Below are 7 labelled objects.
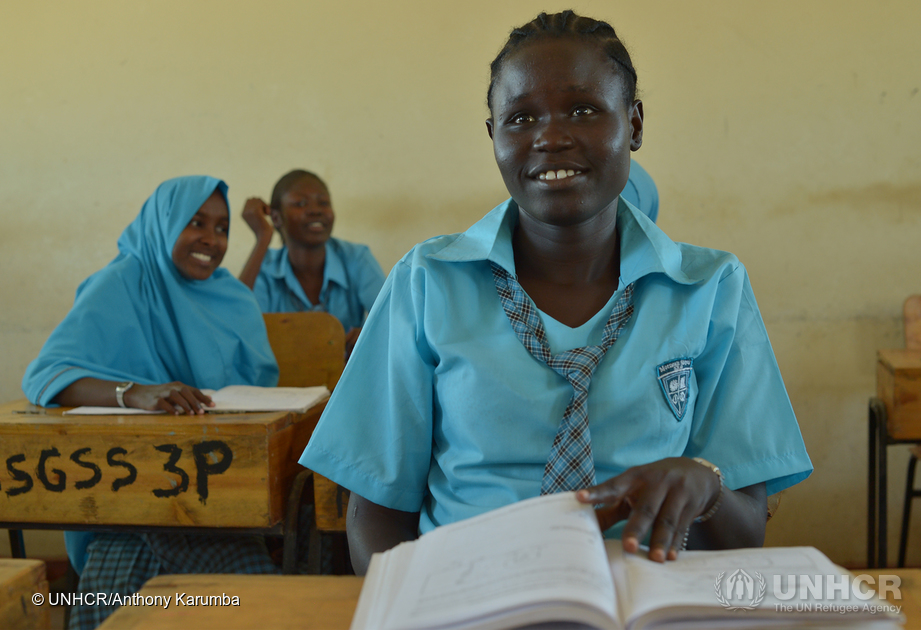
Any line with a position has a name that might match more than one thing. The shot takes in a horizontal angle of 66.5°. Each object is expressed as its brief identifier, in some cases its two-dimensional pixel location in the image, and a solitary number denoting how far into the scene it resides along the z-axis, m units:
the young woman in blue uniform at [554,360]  0.87
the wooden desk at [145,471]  1.46
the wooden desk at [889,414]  1.93
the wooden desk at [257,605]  0.62
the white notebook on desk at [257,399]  1.60
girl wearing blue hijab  1.63
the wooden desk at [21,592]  0.71
